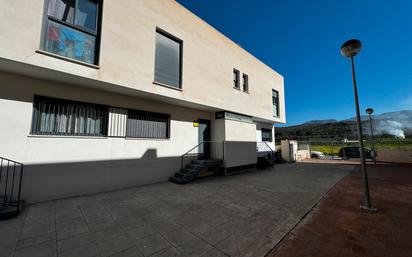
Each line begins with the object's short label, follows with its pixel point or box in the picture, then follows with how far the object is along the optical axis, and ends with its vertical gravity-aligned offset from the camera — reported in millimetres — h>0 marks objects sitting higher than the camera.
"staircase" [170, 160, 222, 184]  7410 -1217
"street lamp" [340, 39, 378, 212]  4348 +1506
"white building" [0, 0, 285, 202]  4672 +1977
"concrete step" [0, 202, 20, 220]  3768 -1468
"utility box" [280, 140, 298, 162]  15734 -569
